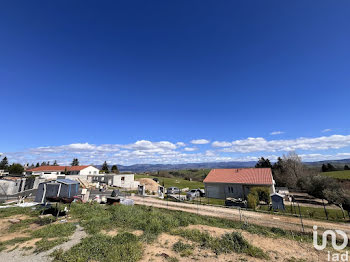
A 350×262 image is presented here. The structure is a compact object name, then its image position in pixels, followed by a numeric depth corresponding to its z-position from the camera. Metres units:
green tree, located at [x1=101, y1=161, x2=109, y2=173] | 92.90
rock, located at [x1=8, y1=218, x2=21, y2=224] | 15.61
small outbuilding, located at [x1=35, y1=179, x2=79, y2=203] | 22.25
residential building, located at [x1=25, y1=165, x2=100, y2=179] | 61.84
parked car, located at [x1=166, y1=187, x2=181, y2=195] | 43.65
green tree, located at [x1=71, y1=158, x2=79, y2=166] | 108.41
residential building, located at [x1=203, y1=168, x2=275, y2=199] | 32.38
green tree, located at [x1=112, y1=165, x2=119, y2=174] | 88.61
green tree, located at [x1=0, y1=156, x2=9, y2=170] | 77.19
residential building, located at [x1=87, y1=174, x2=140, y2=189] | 52.22
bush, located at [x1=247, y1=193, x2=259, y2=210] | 24.64
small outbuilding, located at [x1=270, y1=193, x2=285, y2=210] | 24.45
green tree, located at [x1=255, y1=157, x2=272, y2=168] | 59.69
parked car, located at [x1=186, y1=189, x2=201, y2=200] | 35.75
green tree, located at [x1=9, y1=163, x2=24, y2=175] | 62.75
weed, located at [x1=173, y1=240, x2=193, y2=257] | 10.25
